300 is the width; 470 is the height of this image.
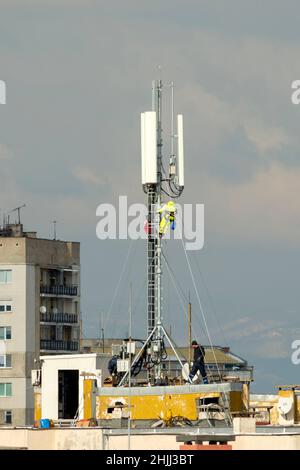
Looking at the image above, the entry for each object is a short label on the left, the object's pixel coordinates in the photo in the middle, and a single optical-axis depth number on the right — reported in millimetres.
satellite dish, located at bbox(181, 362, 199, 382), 87938
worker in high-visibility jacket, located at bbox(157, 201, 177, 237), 88938
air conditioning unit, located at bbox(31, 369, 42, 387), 96312
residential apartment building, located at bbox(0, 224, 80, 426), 145125
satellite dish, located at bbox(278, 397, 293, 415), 82250
